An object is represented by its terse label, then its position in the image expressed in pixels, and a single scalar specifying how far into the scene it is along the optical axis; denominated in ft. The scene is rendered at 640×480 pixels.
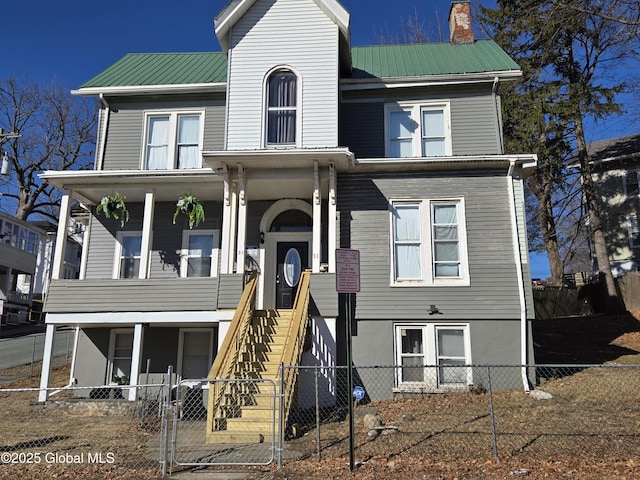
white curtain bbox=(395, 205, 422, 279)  40.16
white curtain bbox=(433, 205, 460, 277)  40.06
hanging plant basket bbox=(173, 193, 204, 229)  41.75
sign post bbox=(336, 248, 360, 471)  21.16
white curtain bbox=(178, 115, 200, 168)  45.52
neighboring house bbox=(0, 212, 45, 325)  104.12
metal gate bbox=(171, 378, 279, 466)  23.48
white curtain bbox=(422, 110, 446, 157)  43.86
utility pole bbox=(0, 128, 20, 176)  68.81
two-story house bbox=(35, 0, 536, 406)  38.75
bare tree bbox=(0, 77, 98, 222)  113.39
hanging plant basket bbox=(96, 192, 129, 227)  42.29
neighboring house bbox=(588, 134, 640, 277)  81.71
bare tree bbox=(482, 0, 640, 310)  62.23
